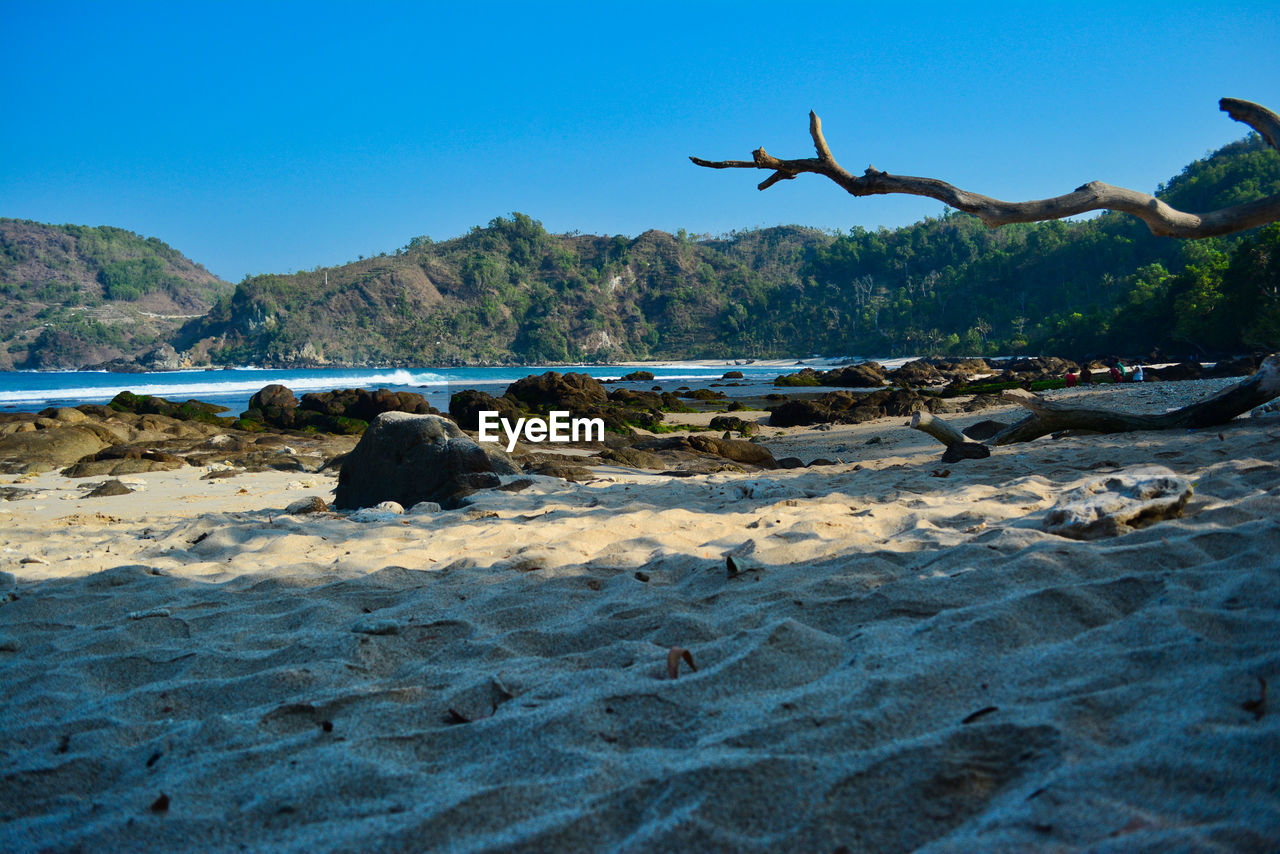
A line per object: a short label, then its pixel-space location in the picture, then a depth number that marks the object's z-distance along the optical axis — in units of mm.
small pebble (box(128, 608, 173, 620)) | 2941
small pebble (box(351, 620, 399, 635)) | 2568
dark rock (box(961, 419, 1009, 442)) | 9500
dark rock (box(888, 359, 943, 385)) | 33188
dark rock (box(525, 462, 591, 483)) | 7773
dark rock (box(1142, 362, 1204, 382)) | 18406
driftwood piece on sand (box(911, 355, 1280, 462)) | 6547
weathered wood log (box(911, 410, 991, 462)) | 6625
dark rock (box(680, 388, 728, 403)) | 27422
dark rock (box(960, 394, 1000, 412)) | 16969
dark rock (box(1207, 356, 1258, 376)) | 18047
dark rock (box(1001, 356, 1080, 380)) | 30489
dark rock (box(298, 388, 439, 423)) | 16703
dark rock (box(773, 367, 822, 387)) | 35344
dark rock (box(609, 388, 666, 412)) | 21406
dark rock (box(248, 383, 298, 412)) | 17312
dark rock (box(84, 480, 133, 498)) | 7602
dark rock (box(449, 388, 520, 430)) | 15406
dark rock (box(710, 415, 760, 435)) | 15120
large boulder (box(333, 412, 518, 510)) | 6379
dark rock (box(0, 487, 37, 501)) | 7480
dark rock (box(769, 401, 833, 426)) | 16750
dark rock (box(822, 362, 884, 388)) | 33156
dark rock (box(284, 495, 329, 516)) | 6090
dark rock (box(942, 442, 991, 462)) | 6582
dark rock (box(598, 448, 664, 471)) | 9586
